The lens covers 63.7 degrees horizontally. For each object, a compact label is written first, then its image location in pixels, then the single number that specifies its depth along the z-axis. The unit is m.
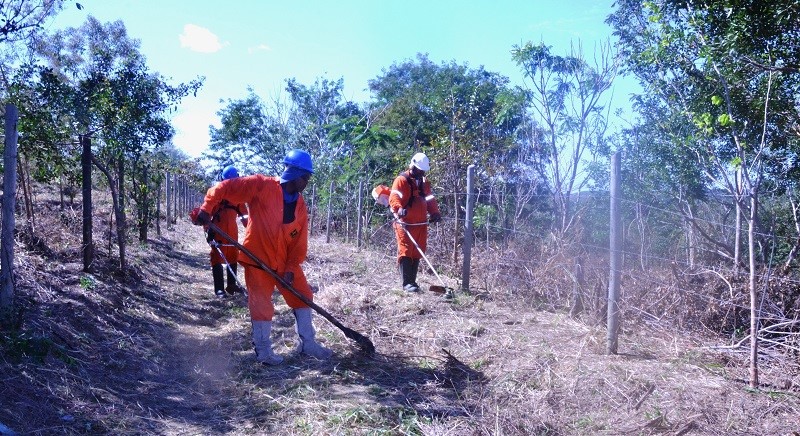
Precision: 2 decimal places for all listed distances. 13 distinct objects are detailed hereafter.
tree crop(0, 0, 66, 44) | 6.17
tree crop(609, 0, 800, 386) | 5.38
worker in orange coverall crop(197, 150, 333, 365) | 5.05
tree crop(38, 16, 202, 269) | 8.45
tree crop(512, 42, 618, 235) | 9.65
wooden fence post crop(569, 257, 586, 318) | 6.40
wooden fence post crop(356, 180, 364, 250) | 13.34
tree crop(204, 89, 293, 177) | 21.12
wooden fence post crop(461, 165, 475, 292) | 7.63
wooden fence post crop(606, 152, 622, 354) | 4.90
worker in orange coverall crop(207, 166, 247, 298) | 7.91
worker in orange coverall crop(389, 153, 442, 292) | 7.72
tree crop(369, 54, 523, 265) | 11.49
